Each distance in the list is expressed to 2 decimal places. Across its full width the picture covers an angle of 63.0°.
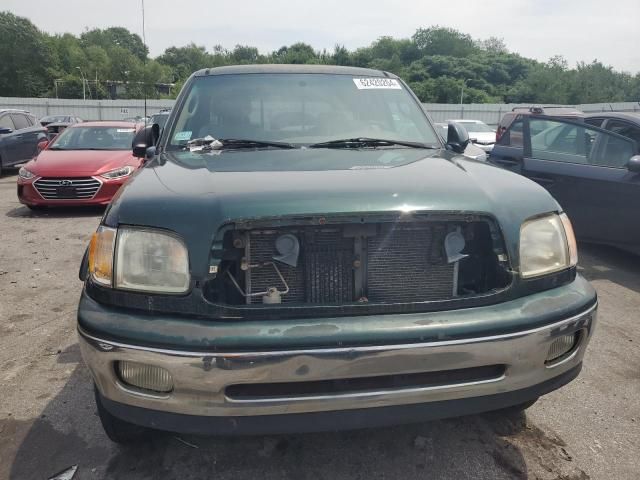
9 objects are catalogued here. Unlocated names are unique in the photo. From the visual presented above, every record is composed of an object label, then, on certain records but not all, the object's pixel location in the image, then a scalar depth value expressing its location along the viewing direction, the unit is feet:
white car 51.49
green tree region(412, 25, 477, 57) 312.09
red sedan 25.93
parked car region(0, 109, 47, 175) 39.78
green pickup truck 5.77
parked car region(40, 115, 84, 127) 78.02
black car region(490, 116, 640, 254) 16.06
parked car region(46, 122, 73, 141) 67.60
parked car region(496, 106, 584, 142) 45.80
